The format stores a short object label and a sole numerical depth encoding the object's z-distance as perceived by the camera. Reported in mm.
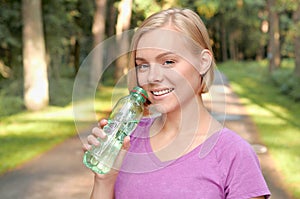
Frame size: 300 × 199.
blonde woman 1677
